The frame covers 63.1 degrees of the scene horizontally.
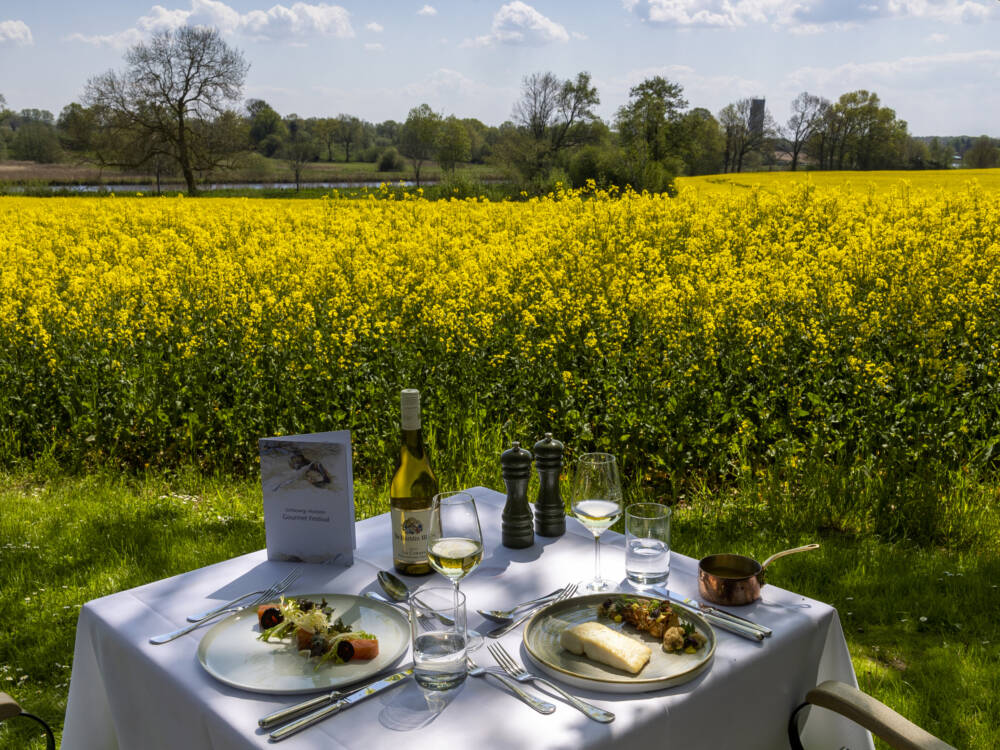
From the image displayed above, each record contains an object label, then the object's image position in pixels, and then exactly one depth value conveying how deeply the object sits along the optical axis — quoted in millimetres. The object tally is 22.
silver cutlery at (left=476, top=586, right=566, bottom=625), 1555
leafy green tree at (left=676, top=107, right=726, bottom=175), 39062
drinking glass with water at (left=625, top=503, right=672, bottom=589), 1690
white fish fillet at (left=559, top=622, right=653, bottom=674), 1354
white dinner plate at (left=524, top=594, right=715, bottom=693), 1316
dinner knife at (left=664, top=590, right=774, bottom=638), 1511
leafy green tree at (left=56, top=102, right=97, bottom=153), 38938
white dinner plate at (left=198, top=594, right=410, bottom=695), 1356
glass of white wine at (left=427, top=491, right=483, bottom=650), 1528
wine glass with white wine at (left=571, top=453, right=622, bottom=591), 1738
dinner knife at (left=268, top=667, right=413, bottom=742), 1220
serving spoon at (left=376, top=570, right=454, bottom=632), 1673
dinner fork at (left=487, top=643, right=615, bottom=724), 1240
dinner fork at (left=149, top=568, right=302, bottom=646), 1524
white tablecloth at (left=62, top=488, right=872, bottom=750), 1233
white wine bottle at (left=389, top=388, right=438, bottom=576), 1752
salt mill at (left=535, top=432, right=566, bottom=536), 1988
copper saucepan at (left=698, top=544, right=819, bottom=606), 1611
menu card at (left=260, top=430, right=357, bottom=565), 1817
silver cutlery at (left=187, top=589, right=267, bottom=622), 1596
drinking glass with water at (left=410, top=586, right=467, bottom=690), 1319
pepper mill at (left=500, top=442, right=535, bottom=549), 1923
